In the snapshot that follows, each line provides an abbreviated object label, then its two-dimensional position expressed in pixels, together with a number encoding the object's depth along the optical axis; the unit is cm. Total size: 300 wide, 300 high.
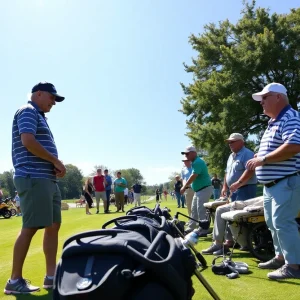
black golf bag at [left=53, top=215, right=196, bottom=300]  174
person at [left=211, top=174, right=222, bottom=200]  2140
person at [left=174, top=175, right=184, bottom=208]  2152
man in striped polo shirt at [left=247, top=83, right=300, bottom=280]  415
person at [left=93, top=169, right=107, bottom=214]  1688
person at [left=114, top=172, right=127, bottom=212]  1727
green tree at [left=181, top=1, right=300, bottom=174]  2567
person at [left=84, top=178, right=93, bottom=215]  1714
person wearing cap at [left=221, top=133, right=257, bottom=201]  618
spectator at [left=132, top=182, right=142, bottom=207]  2103
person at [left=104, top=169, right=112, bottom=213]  1739
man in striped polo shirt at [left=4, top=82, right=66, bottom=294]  386
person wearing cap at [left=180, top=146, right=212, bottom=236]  777
